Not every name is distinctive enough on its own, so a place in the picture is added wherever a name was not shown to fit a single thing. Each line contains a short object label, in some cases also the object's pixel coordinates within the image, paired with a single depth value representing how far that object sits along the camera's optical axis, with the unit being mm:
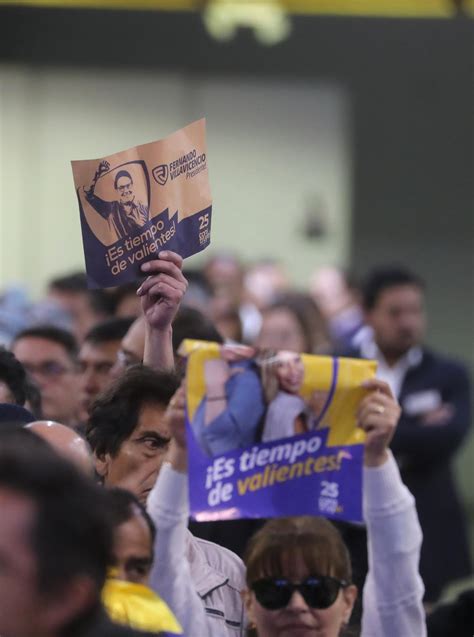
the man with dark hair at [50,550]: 4304
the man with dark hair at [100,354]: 11720
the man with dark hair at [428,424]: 14253
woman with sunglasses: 6732
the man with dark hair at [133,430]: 7484
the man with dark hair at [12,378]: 8856
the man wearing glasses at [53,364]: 12231
